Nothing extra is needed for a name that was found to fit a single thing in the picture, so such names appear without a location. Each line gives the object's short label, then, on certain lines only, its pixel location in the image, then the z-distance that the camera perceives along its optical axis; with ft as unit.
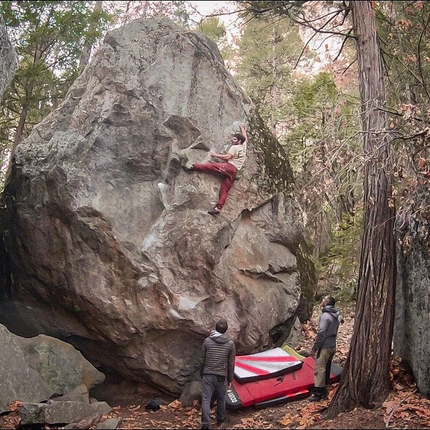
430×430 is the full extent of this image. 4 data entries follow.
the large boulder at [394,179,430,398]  22.38
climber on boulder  30.50
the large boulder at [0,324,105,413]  23.80
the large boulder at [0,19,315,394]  28.43
